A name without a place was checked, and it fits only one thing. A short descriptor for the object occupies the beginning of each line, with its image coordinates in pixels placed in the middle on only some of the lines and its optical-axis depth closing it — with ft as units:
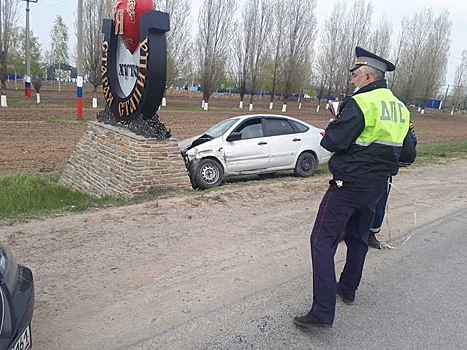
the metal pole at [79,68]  62.75
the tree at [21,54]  113.95
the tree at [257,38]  133.28
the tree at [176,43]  111.45
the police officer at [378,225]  15.52
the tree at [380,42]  170.19
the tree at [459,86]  224.74
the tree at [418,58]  182.19
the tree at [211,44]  119.65
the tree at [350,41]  161.99
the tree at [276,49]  139.44
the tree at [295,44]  142.82
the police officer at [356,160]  9.06
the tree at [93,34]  103.14
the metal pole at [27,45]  89.06
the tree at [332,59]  163.73
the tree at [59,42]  160.56
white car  25.08
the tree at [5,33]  88.12
